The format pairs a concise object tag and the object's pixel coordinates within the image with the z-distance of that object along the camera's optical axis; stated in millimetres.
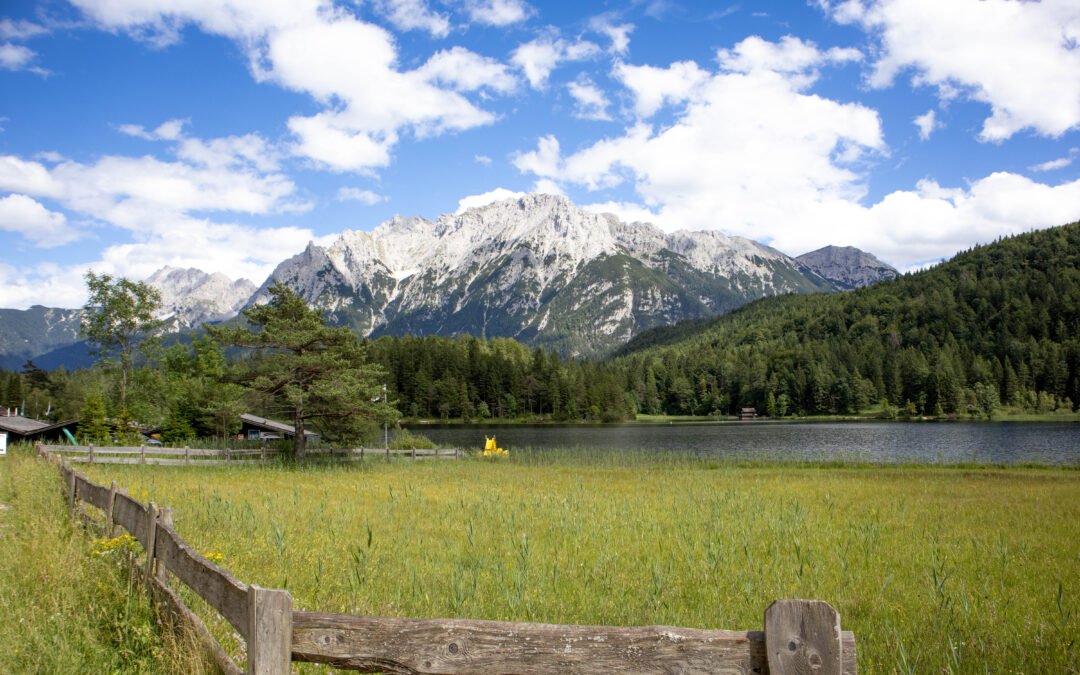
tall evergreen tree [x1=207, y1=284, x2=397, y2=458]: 34312
